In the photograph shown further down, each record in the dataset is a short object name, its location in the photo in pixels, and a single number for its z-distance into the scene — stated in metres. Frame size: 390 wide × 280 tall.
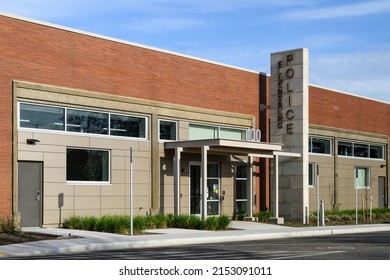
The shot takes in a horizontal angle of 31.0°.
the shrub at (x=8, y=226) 23.17
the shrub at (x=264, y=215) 32.69
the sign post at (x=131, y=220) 23.04
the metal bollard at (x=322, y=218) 31.29
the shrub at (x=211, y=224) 26.78
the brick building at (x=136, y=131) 25.17
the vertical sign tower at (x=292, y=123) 34.41
